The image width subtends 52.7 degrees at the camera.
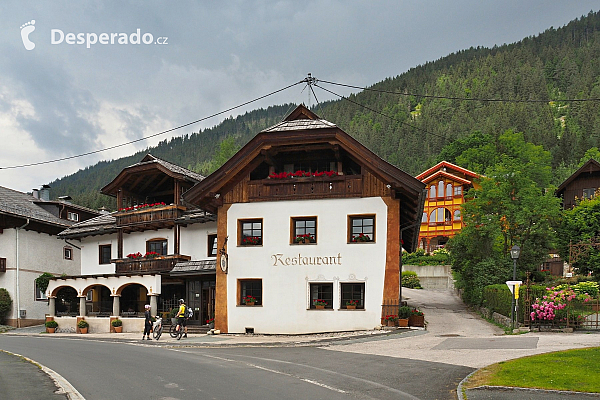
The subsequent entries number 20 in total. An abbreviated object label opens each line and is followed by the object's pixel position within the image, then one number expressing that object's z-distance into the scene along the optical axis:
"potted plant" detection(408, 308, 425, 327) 27.12
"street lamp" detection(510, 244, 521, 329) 25.03
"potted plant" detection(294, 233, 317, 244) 28.86
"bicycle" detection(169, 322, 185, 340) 28.11
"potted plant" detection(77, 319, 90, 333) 35.19
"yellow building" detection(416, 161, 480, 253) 81.81
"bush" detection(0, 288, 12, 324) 41.28
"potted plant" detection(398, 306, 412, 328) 26.53
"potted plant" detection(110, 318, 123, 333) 34.31
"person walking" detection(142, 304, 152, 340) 28.57
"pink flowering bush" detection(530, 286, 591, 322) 23.52
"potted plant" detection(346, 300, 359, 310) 27.61
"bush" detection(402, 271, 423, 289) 61.99
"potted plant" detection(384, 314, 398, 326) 26.64
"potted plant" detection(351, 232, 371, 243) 28.11
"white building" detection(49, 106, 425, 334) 27.66
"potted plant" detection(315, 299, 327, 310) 28.15
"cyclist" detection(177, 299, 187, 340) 28.16
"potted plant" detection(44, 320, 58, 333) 35.81
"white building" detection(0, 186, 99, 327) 42.28
